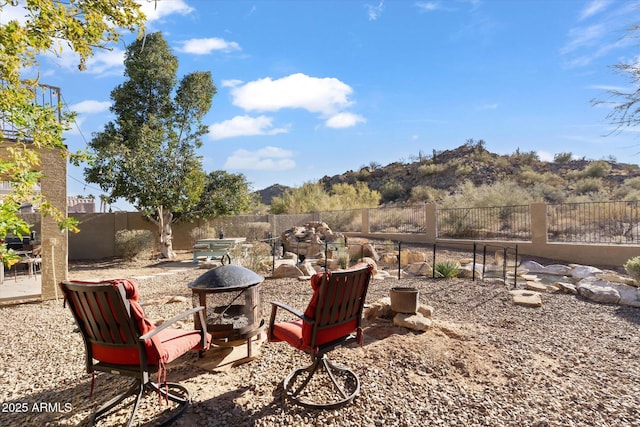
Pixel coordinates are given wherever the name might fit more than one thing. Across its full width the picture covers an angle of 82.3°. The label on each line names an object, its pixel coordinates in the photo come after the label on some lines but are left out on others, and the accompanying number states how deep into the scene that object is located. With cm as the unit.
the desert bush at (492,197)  1606
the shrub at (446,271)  791
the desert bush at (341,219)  1888
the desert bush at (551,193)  2091
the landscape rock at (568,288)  673
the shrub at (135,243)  1309
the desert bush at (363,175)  3745
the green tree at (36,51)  311
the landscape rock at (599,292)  613
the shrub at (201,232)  1571
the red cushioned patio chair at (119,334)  243
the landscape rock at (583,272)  860
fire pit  344
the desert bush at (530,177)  2678
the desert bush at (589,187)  2256
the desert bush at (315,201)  2103
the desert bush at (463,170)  3108
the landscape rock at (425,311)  479
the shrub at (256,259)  855
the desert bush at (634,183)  1996
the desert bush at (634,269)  689
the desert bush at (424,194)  2702
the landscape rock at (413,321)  426
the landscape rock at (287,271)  806
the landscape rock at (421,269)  841
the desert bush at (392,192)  3059
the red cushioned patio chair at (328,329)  282
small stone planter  447
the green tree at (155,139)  1215
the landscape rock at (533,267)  976
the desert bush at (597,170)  2644
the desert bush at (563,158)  3244
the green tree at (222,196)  1487
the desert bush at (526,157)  3241
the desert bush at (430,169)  3318
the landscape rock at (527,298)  577
